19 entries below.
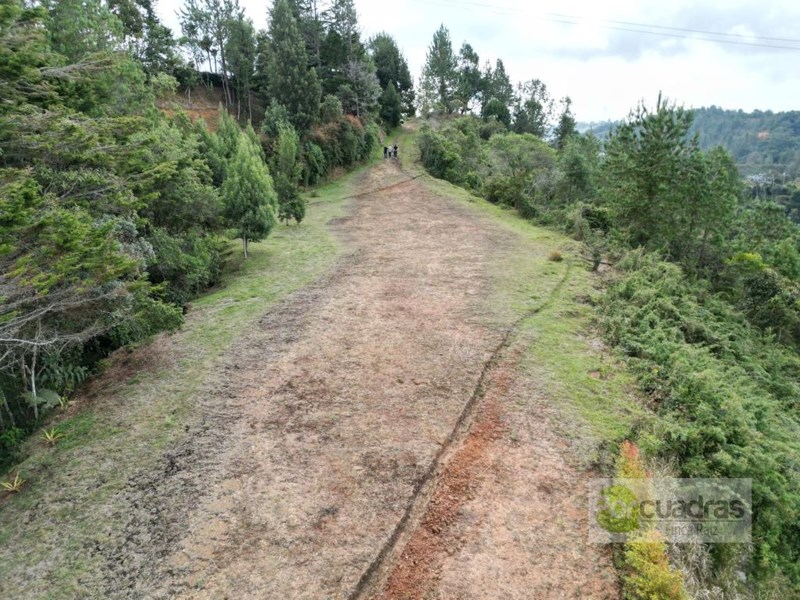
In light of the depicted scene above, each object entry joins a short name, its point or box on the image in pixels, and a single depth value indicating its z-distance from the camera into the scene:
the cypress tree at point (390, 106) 49.47
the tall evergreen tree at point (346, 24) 38.19
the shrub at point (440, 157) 33.12
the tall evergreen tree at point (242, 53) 35.75
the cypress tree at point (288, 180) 21.11
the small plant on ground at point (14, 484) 7.48
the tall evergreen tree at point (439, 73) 57.47
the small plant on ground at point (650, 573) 5.51
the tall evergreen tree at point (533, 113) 64.50
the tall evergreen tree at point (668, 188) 20.70
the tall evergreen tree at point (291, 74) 31.41
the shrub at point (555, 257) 17.53
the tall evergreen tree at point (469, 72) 64.19
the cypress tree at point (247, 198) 16.05
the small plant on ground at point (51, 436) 8.48
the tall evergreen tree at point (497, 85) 66.12
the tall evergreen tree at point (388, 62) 52.00
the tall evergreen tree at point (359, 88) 37.94
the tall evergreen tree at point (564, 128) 57.44
